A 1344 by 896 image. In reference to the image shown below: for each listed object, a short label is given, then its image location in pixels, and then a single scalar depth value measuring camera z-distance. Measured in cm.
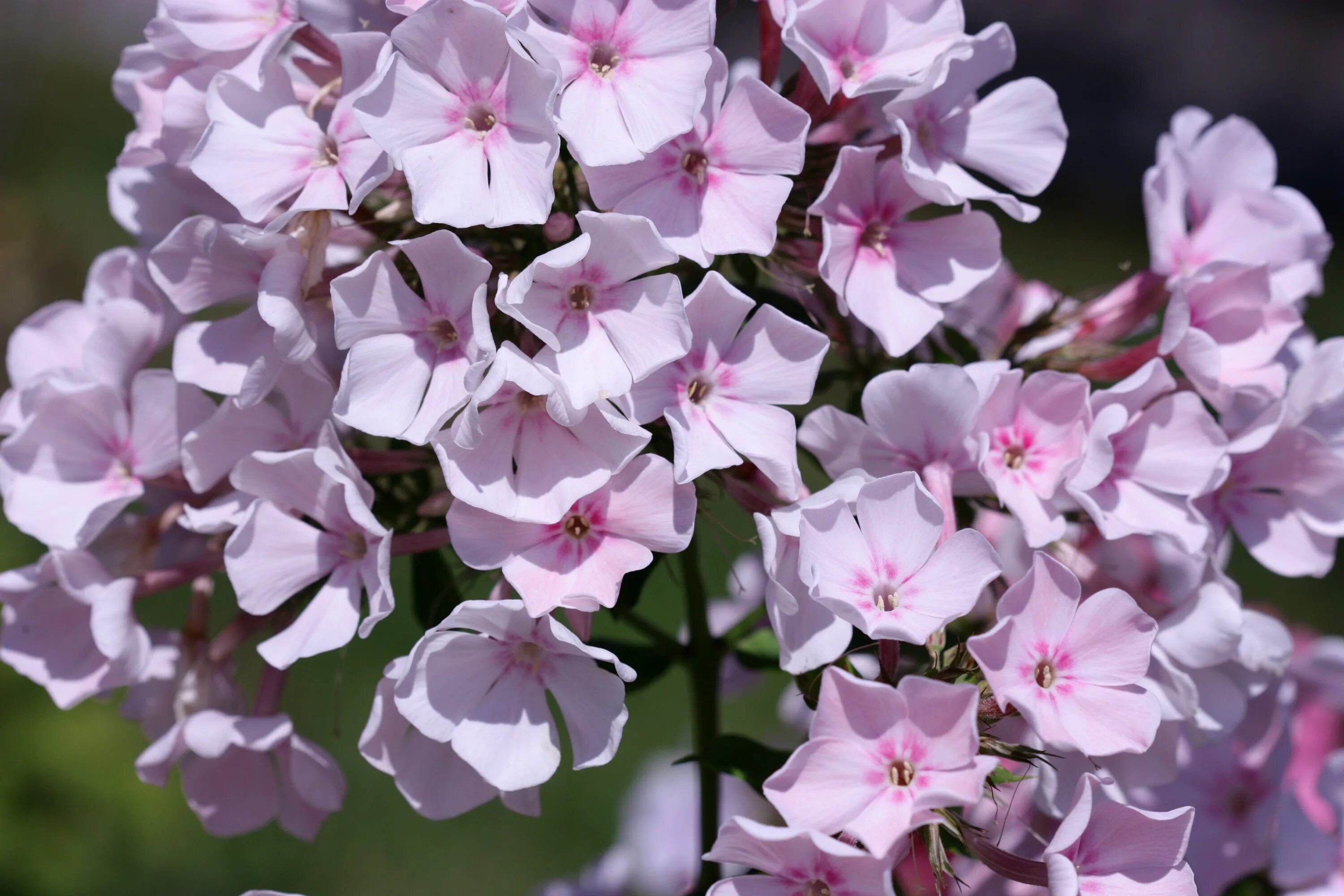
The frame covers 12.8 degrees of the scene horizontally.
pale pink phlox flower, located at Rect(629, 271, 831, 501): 81
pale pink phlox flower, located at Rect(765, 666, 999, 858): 79
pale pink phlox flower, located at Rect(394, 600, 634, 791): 81
